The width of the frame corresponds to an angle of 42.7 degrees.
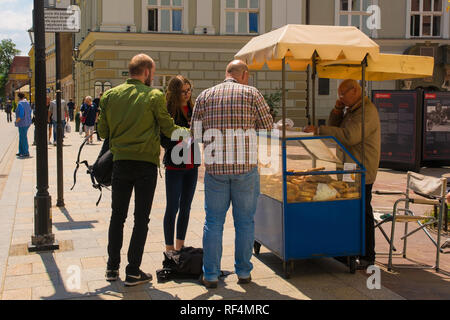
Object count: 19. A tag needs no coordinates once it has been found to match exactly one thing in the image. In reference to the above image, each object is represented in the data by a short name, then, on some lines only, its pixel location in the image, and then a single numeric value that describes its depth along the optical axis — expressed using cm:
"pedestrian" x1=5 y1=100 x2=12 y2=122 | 4904
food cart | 492
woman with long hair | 505
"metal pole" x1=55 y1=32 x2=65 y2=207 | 809
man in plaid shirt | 461
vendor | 529
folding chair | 541
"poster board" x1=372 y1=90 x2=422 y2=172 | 1280
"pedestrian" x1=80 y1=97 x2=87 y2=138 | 2178
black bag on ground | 496
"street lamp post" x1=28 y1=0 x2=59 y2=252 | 586
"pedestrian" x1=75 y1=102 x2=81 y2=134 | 2661
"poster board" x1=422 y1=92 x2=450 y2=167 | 1334
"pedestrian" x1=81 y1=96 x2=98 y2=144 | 2086
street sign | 713
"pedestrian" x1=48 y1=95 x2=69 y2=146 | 1828
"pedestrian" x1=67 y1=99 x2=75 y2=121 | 3669
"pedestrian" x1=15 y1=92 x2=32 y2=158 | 1559
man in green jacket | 455
